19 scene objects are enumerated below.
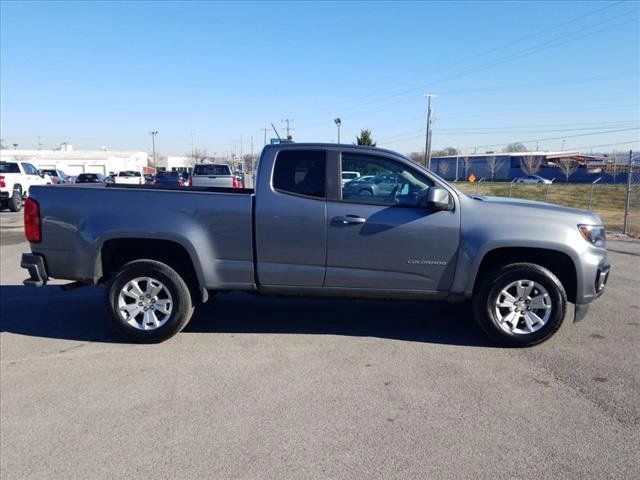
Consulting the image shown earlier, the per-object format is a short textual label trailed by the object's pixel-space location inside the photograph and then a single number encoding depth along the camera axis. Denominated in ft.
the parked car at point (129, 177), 116.84
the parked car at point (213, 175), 59.93
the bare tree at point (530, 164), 255.09
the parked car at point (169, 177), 88.42
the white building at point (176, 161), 374.98
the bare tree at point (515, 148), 445.37
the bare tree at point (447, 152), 464.20
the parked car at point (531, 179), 211.61
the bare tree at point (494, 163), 279.24
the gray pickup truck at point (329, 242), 15.64
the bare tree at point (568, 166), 220.84
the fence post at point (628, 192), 41.75
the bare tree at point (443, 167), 319.88
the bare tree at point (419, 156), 304.22
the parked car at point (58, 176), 109.83
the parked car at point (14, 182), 64.56
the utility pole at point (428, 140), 157.51
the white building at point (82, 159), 263.08
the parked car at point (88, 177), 97.54
